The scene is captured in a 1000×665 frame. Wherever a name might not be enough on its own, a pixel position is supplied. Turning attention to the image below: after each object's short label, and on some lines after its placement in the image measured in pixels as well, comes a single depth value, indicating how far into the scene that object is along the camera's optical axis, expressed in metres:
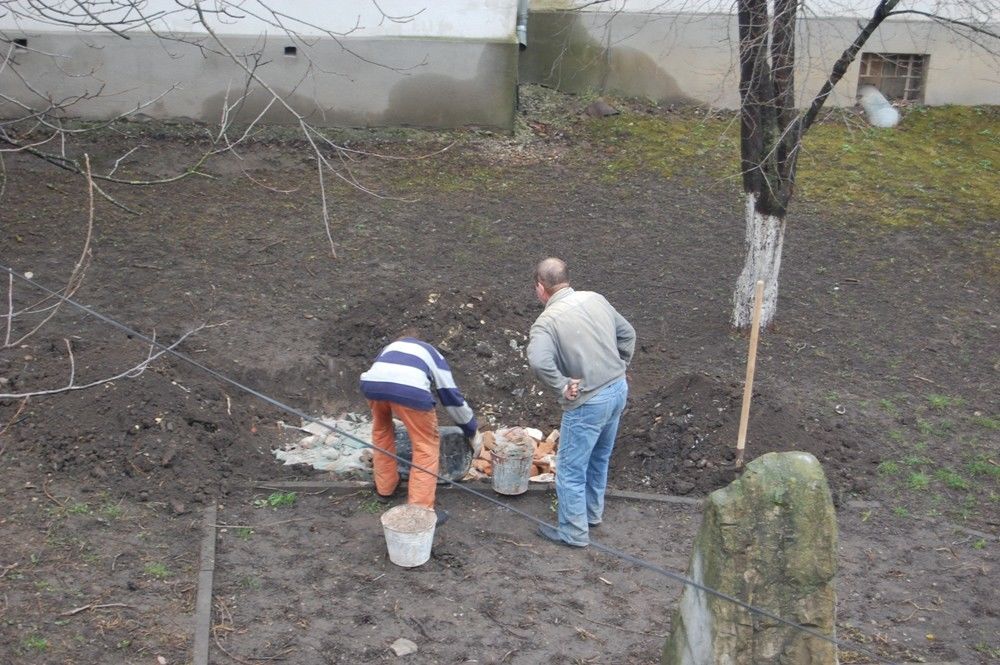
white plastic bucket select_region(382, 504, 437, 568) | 5.90
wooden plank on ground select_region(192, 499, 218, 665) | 5.04
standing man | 5.96
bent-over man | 6.18
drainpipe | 12.60
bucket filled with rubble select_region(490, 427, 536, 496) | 6.82
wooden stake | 6.48
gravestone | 4.40
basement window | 13.38
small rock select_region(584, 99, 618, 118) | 12.93
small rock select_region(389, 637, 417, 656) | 5.22
